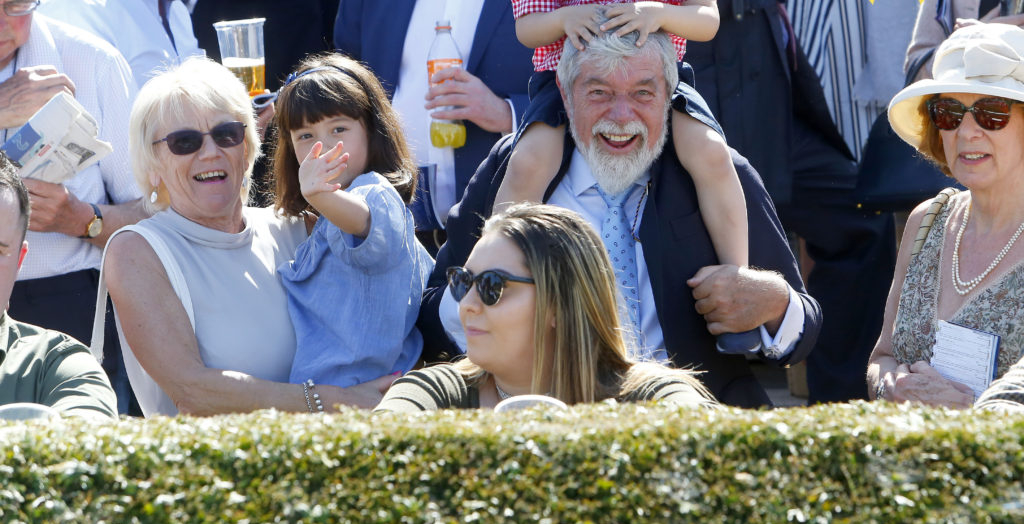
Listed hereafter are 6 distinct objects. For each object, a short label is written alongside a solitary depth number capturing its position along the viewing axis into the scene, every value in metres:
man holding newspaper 7.61
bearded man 7.30
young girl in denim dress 6.92
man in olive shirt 5.60
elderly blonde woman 6.78
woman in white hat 6.43
